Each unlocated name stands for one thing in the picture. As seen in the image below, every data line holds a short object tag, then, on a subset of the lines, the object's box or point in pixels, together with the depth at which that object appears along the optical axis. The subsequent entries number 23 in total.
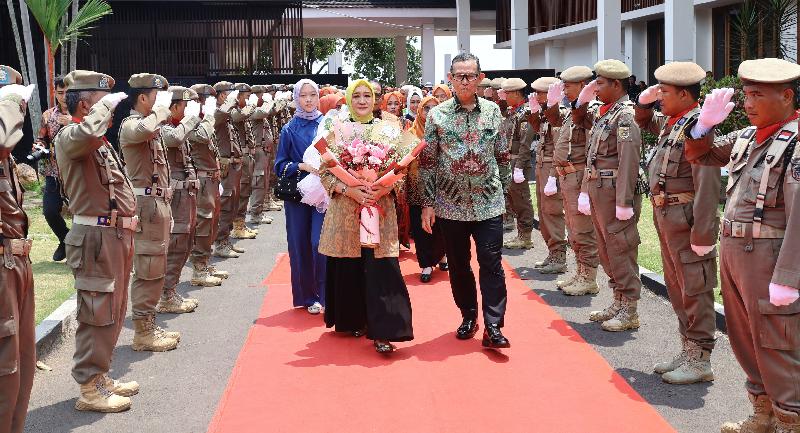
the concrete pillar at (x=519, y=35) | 31.59
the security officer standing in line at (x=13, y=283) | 4.07
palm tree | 15.47
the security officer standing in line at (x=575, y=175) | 8.02
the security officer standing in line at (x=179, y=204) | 7.71
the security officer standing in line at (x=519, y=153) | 10.73
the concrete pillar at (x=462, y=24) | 33.66
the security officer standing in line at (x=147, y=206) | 6.44
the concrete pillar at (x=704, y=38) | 20.36
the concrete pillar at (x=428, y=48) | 35.38
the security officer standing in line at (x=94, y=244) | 5.30
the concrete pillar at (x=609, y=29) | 23.67
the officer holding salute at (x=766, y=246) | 4.11
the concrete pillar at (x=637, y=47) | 24.78
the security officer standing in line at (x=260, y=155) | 12.93
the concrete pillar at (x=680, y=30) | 18.92
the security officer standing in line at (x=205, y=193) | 8.56
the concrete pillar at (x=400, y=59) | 38.69
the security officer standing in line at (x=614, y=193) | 6.86
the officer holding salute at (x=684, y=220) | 5.57
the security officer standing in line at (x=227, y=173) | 10.33
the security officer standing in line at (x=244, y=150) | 11.67
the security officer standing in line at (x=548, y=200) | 9.09
